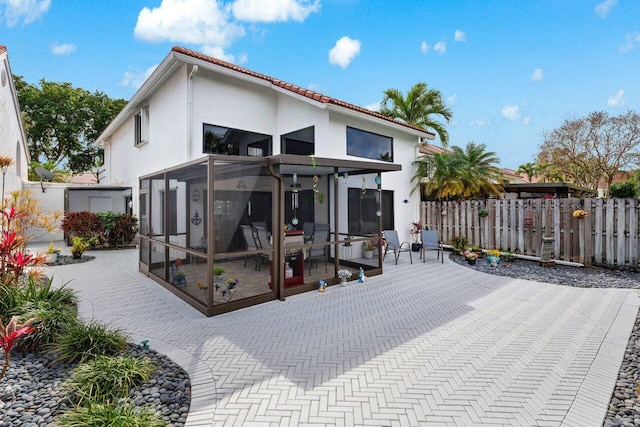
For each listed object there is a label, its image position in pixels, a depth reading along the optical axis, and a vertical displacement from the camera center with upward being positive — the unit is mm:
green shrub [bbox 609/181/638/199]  21031 +1280
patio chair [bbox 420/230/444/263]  10694 -959
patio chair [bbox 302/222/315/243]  8398 -510
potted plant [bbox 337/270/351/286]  7817 -1519
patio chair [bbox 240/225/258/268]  6577 -553
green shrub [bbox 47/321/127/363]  3922 -1628
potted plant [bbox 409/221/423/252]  12412 -852
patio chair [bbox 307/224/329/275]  7664 -827
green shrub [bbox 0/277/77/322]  4723 -1332
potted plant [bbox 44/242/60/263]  10531 -1418
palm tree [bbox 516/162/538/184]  35750 +4446
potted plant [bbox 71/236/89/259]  11043 -1214
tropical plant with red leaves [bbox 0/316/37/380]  2521 -955
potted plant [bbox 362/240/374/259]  8938 -1034
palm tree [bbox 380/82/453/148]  18453 +5766
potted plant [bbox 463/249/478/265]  10159 -1434
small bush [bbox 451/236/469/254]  11899 -1216
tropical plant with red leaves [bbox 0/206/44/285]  5125 -752
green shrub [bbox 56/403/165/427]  2730 -1741
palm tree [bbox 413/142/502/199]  12875 +1533
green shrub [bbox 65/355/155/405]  3188 -1712
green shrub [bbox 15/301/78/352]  4262 -1506
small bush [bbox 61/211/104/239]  12648 -502
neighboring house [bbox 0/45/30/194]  12016 +3661
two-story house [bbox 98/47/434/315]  6250 +679
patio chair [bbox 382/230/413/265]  10570 -992
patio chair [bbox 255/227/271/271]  6781 -639
